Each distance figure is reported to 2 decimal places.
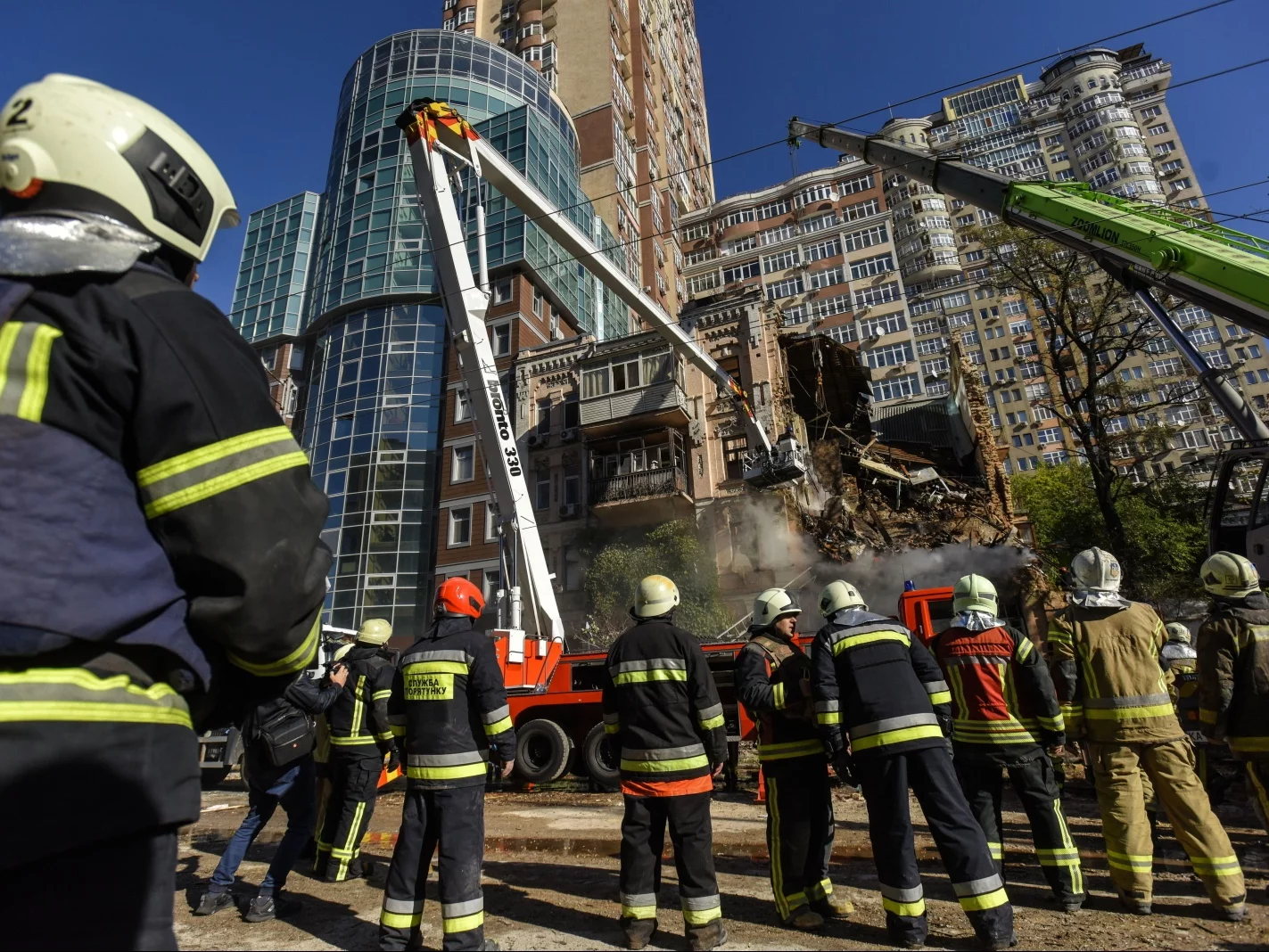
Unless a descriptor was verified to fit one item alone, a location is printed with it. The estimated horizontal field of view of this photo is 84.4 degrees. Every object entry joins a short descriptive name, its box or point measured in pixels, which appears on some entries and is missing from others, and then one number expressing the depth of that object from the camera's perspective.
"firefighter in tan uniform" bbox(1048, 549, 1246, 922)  4.19
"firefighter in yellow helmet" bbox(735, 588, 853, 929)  4.18
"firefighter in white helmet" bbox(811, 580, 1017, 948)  3.78
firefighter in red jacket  4.40
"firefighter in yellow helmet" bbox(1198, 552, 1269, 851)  4.50
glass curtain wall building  29.11
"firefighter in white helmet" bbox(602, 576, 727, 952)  3.88
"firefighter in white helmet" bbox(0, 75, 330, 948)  1.10
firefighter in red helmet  3.74
